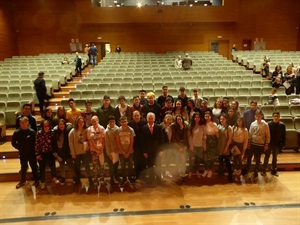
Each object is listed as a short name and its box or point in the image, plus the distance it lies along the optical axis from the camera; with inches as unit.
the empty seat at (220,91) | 278.2
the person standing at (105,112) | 190.9
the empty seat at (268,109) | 234.7
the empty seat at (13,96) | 268.8
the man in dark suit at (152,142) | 169.6
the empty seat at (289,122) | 219.9
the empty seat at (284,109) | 235.9
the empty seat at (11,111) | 242.5
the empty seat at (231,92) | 278.6
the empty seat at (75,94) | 274.4
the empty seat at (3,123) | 223.0
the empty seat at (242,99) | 258.6
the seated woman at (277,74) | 303.4
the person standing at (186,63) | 391.9
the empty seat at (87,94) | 272.5
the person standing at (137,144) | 172.2
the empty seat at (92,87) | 295.4
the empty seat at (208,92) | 279.1
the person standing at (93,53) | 490.0
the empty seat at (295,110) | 238.2
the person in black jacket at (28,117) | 179.2
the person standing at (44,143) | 167.6
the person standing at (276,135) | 180.1
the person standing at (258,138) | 176.4
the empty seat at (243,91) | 279.3
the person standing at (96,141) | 167.2
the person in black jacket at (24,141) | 167.0
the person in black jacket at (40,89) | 250.5
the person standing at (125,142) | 168.7
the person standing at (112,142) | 169.5
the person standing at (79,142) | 167.2
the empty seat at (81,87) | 298.4
